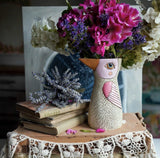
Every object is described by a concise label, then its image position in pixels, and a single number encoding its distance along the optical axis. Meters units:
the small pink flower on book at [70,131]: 0.86
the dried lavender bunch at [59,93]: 0.89
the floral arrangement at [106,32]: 0.77
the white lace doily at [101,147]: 0.81
